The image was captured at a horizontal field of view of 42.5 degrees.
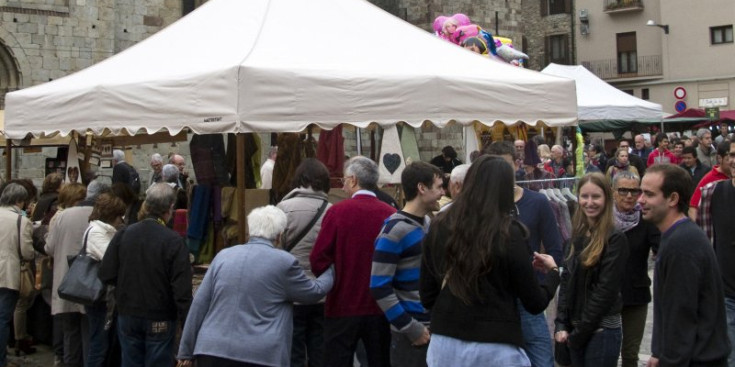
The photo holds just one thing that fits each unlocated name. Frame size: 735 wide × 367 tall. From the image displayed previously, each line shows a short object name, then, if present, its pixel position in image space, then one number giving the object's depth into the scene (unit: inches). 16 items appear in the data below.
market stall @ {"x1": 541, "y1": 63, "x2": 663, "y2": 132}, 676.1
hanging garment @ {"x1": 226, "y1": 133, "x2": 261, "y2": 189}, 357.7
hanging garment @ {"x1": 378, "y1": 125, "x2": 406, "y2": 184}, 351.9
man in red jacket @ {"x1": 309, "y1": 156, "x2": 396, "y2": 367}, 215.5
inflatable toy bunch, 466.0
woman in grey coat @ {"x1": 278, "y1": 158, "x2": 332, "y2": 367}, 239.8
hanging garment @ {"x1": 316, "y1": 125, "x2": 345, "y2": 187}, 343.0
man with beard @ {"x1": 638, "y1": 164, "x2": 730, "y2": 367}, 153.3
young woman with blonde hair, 191.5
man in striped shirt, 193.0
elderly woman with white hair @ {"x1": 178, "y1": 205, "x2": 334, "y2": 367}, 190.7
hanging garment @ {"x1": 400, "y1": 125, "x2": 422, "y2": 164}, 386.3
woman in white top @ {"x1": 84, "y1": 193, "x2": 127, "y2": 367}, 270.8
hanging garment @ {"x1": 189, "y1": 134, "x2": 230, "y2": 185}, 338.0
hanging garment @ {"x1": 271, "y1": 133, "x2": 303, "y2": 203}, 346.0
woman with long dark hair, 144.5
